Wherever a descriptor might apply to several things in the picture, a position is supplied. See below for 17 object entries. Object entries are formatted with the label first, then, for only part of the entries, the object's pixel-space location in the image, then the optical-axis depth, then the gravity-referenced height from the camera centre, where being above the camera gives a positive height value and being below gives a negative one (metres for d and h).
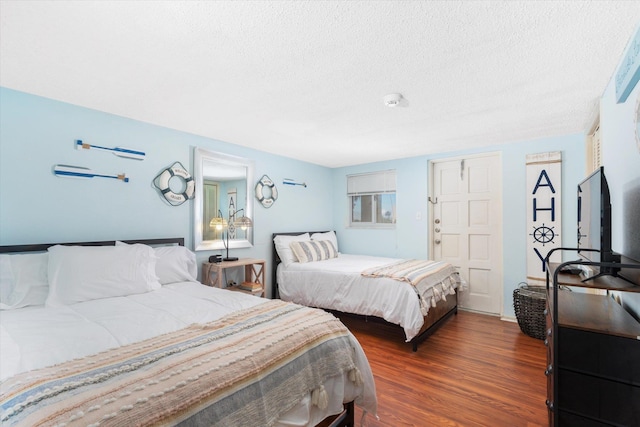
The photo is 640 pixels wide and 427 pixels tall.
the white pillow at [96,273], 2.15 -0.45
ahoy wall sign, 3.56 +0.08
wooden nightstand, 3.37 -0.71
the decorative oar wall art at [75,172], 2.52 +0.36
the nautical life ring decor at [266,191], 4.22 +0.33
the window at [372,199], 4.95 +0.28
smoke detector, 2.38 +0.93
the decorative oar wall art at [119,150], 2.65 +0.60
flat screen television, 1.50 -0.02
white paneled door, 4.03 -0.12
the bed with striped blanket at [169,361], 1.00 -0.63
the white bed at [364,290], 2.99 -0.86
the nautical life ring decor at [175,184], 3.17 +0.32
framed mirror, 3.50 +0.21
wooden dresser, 1.20 -0.63
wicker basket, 3.21 -1.04
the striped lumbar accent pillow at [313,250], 4.25 -0.52
